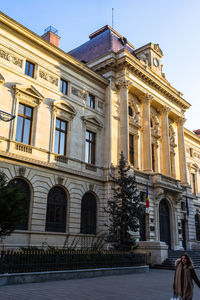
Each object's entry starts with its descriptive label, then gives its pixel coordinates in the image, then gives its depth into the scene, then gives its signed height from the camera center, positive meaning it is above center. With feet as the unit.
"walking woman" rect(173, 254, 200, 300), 23.29 -3.16
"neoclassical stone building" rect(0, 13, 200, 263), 69.36 +28.91
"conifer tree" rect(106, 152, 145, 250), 69.00 +4.29
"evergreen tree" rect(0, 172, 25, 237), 42.45 +3.54
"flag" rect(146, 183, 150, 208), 88.85 +10.71
